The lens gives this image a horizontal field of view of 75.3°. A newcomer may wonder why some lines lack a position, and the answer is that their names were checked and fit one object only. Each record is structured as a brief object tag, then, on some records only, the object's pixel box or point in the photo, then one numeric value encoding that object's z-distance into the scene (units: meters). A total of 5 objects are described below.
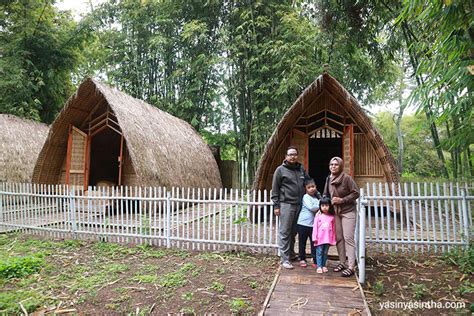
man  4.57
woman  4.22
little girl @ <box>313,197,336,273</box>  4.24
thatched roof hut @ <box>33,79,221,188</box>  8.38
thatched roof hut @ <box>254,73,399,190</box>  7.28
